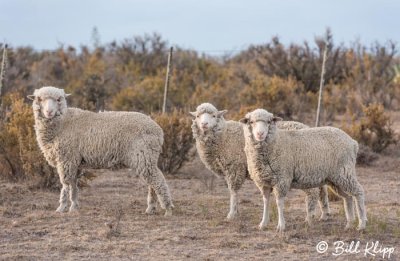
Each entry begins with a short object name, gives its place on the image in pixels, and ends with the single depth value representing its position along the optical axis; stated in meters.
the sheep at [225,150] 9.22
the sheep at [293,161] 8.26
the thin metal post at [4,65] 13.92
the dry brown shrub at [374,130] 15.77
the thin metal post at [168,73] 14.79
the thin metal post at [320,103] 14.62
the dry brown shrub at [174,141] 13.37
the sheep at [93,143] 9.30
